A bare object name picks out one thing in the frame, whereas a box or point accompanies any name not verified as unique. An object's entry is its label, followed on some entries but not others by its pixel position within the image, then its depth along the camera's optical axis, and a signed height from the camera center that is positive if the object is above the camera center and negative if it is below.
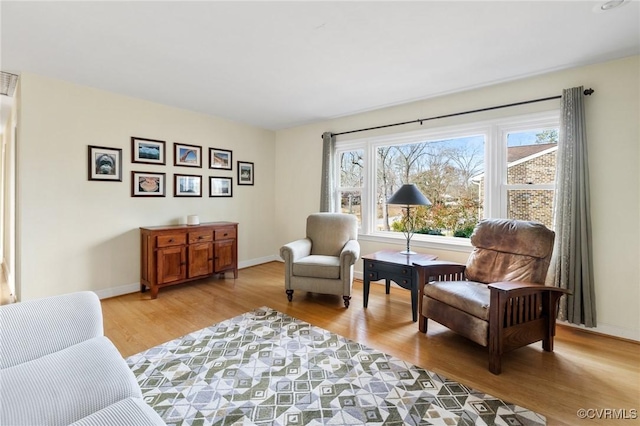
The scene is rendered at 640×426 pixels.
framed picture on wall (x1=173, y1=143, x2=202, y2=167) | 4.06 +0.87
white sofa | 0.94 -0.60
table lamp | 3.06 +0.18
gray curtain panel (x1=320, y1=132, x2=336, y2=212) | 4.48 +0.66
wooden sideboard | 3.45 -0.49
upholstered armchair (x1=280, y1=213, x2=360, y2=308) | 3.19 -0.52
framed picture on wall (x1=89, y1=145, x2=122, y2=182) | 3.33 +0.62
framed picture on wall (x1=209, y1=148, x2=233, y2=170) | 4.49 +0.90
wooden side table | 2.86 -0.58
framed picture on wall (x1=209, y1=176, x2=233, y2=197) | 4.52 +0.46
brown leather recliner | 2.03 -0.62
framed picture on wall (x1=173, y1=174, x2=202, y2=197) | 4.09 +0.43
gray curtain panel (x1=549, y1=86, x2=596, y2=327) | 2.59 -0.08
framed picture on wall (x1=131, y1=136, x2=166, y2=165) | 3.65 +0.84
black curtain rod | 2.74 +1.16
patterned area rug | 1.60 -1.10
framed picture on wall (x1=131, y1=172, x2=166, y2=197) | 3.68 +0.41
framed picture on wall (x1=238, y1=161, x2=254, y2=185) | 4.89 +0.73
